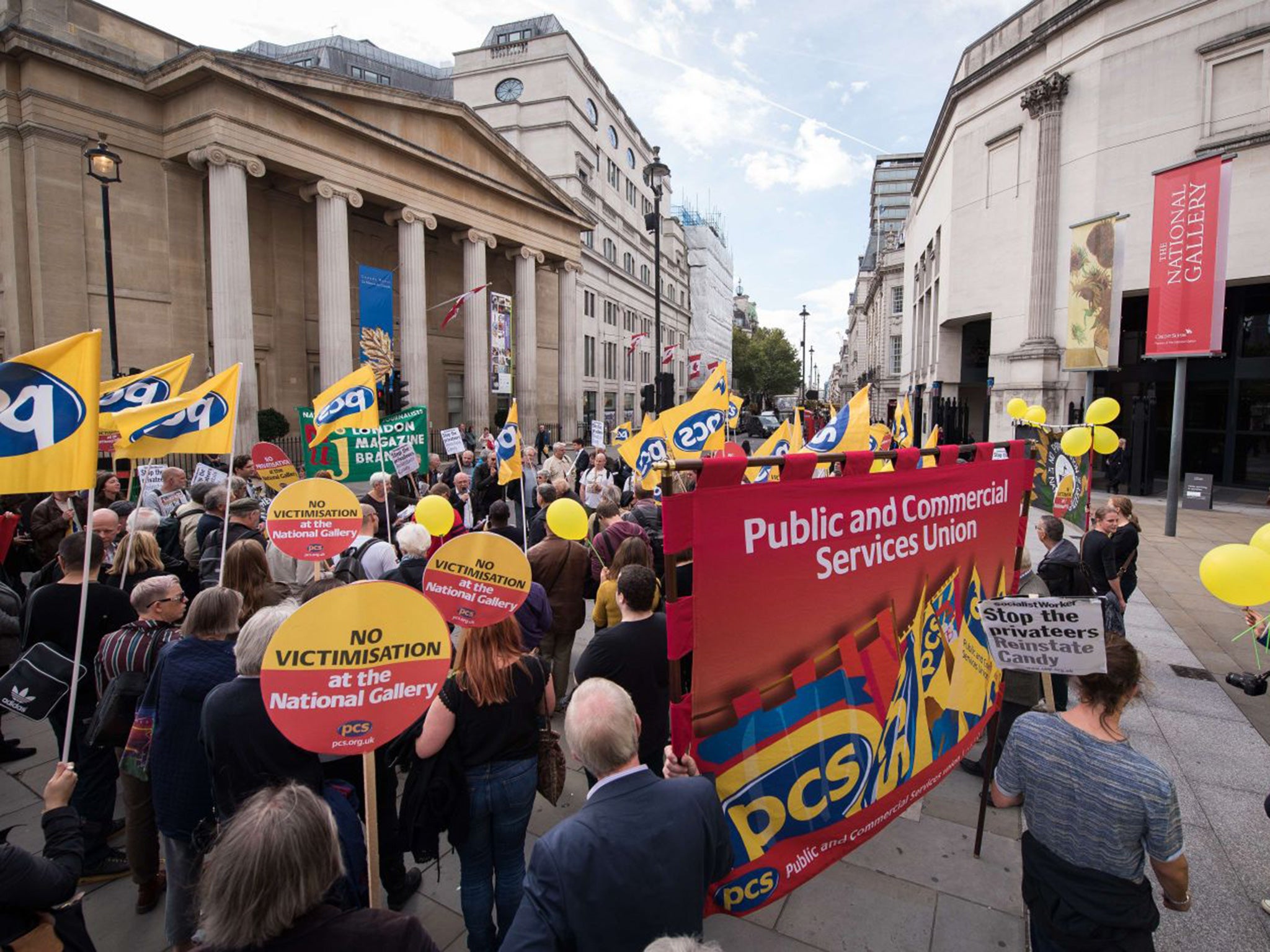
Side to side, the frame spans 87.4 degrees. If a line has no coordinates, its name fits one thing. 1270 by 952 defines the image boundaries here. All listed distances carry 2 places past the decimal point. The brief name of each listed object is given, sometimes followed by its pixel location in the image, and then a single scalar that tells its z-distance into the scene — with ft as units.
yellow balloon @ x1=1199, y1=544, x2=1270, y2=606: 12.28
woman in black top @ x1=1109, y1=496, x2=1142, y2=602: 20.49
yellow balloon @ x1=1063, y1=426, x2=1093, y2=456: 30.99
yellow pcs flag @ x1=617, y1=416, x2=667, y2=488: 28.78
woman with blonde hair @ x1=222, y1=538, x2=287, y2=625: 14.02
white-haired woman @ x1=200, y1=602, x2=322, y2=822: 9.12
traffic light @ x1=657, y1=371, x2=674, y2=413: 61.67
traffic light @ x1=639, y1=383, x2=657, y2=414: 59.36
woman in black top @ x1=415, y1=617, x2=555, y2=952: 9.73
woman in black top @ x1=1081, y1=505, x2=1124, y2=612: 19.70
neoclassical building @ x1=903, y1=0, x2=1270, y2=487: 59.52
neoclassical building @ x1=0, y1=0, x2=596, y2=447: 63.82
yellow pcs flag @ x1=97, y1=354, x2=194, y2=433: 19.45
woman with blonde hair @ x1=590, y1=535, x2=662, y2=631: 14.03
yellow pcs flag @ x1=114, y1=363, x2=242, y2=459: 17.70
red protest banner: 8.34
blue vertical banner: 80.02
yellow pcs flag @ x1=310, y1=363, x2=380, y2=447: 24.70
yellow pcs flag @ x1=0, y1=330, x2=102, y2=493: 10.25
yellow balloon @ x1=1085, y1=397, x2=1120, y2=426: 33.53
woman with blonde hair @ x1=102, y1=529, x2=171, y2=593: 16.06
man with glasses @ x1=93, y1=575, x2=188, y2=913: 11.59
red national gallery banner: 43.04
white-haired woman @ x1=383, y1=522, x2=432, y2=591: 16.06
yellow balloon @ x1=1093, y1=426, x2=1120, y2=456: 30.12
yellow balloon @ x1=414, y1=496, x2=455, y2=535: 19.30
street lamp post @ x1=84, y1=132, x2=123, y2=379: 45.34
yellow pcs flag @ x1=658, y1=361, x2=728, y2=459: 27.30
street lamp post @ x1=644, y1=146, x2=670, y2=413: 62.34
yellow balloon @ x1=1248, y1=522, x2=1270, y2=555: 13.64
